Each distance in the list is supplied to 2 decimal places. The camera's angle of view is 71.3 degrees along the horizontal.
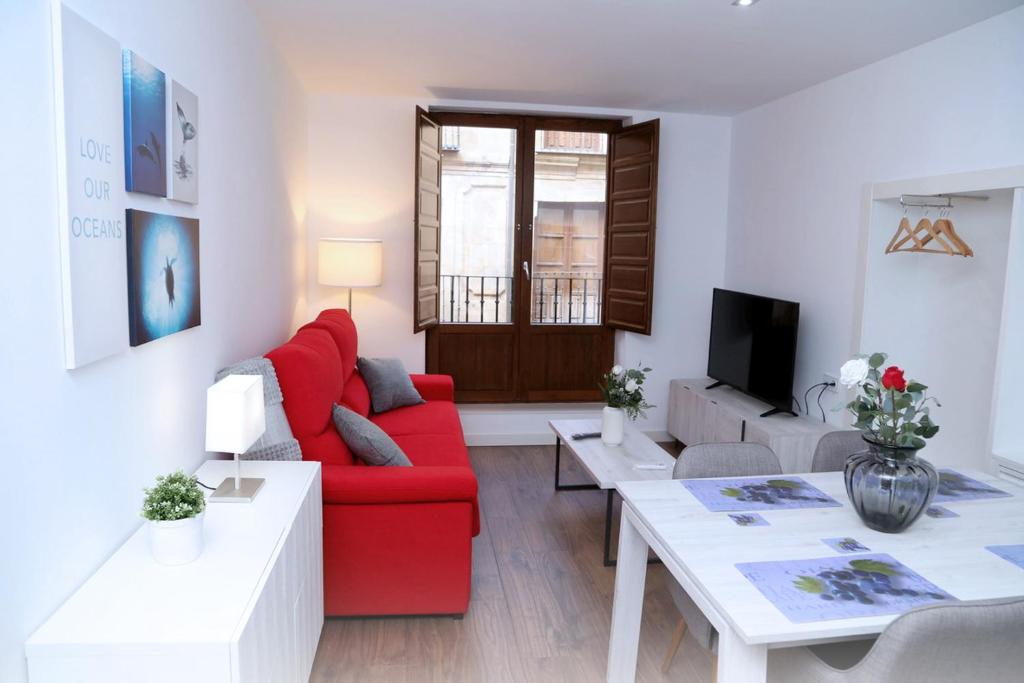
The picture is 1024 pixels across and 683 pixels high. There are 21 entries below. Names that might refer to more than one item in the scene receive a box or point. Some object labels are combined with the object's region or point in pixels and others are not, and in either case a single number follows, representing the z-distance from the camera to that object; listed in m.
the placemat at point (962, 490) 2.42
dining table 1.67
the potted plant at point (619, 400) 4.09
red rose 2.03
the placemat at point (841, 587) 1.66
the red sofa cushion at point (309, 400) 3.04
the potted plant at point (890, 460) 2.04
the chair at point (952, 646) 1.49
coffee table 3.71
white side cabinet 1.52
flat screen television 4.63
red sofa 2.88
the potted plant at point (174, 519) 1.83
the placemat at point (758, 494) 2.30
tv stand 4.34
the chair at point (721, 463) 2.65
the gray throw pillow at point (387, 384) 4.68
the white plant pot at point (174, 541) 1.83
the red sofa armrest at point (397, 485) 2.86
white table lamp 2.21
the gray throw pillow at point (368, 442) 3.14
